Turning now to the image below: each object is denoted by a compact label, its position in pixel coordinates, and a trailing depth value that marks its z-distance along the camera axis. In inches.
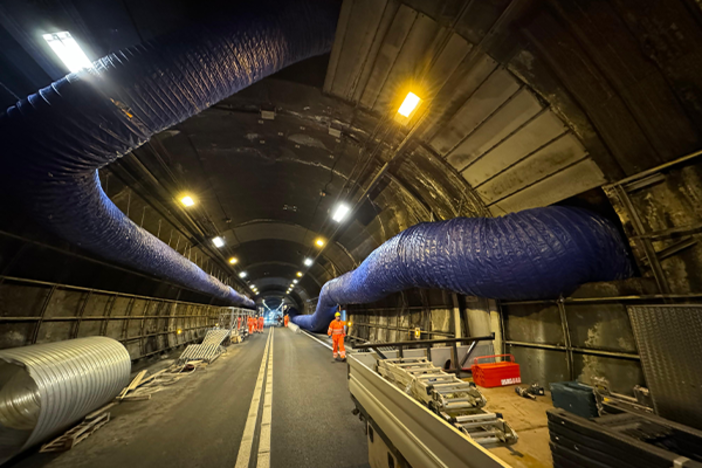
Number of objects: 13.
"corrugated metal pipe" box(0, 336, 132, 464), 131.2
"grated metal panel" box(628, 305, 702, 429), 67.2
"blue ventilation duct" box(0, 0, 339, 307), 93.2
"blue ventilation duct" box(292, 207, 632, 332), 125.3
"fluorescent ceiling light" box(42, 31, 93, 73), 129.7
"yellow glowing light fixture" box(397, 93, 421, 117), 161.9
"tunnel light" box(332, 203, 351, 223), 314.9
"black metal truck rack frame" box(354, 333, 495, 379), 157.9
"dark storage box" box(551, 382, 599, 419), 91.1
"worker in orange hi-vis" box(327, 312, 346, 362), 381.4
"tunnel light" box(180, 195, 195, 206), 288.7
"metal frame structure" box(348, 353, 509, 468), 54.4
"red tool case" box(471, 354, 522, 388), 152.4
